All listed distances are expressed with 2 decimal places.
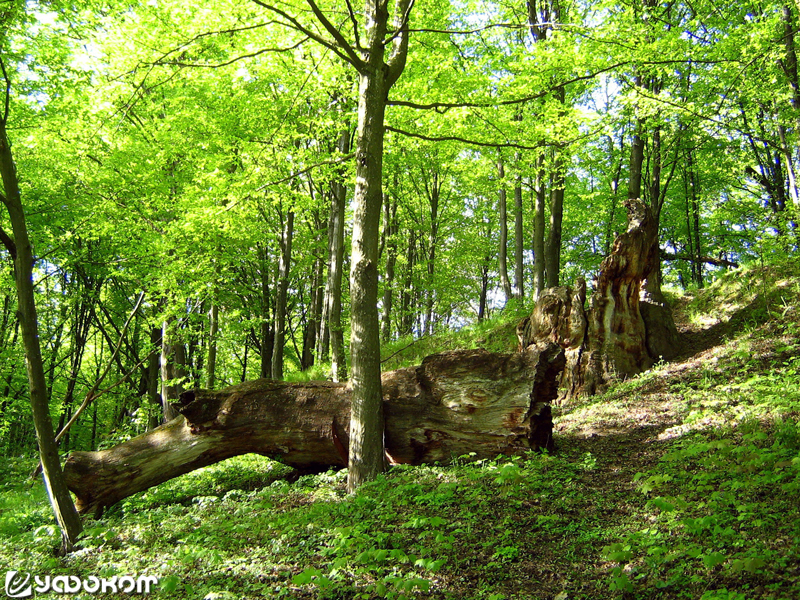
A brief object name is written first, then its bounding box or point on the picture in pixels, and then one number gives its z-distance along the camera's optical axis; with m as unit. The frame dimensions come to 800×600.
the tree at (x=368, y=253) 6.11
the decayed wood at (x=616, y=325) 9.78
